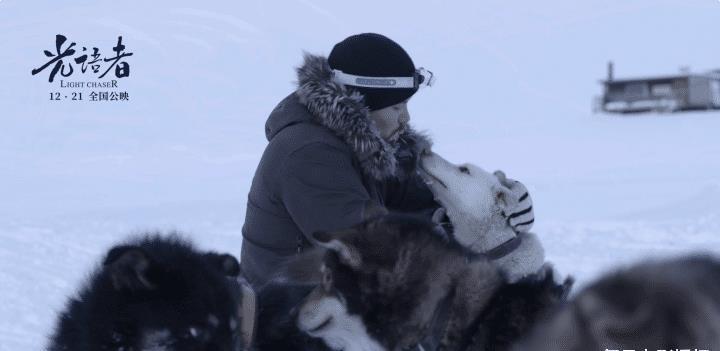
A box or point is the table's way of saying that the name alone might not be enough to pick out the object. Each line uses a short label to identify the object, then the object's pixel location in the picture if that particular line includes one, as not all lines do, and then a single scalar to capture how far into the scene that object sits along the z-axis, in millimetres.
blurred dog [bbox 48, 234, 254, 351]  3855
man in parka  4996
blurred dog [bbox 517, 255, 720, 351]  1626
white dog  5176
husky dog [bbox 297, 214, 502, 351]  4410
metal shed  49062
